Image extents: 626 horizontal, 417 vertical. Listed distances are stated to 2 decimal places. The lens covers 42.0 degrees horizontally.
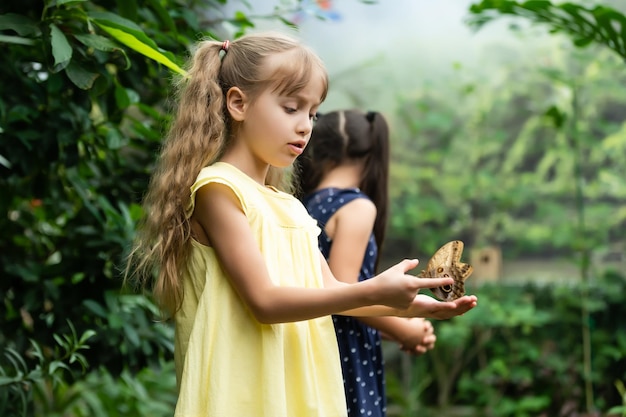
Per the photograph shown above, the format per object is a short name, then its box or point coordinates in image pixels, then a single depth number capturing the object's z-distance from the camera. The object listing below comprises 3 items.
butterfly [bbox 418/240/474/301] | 1.36
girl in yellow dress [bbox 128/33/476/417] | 1.35
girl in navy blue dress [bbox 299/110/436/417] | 1.95
